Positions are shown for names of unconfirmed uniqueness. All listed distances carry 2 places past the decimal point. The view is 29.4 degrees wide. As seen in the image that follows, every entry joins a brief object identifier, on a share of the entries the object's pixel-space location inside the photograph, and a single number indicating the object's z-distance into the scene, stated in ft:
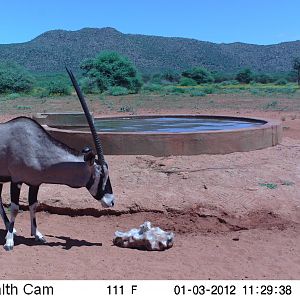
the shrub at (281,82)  222.28
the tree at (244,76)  245.65
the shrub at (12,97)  128.57
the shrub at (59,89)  141.49
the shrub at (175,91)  144.49
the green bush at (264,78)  240.94
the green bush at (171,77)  247.91
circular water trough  32.30
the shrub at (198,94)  127.85
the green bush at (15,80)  165.89
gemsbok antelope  19.61
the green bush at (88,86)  152.15
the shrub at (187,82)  212.27
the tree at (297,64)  218.79
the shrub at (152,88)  161.17
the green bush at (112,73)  157.79
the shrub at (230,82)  221.95
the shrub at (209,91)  143.31
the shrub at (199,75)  233.55
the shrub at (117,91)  135.57
